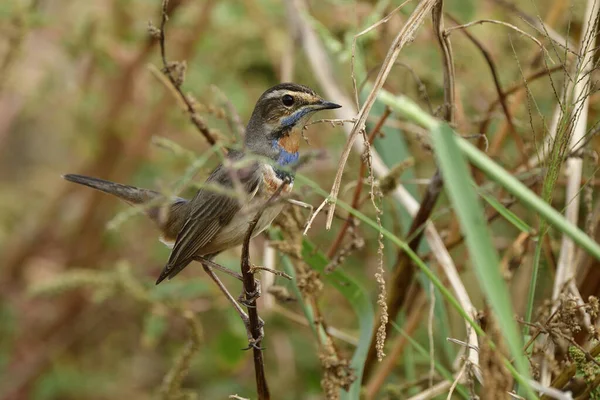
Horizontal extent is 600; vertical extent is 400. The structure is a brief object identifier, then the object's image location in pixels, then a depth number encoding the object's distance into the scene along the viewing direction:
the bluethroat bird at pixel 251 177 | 6.09
